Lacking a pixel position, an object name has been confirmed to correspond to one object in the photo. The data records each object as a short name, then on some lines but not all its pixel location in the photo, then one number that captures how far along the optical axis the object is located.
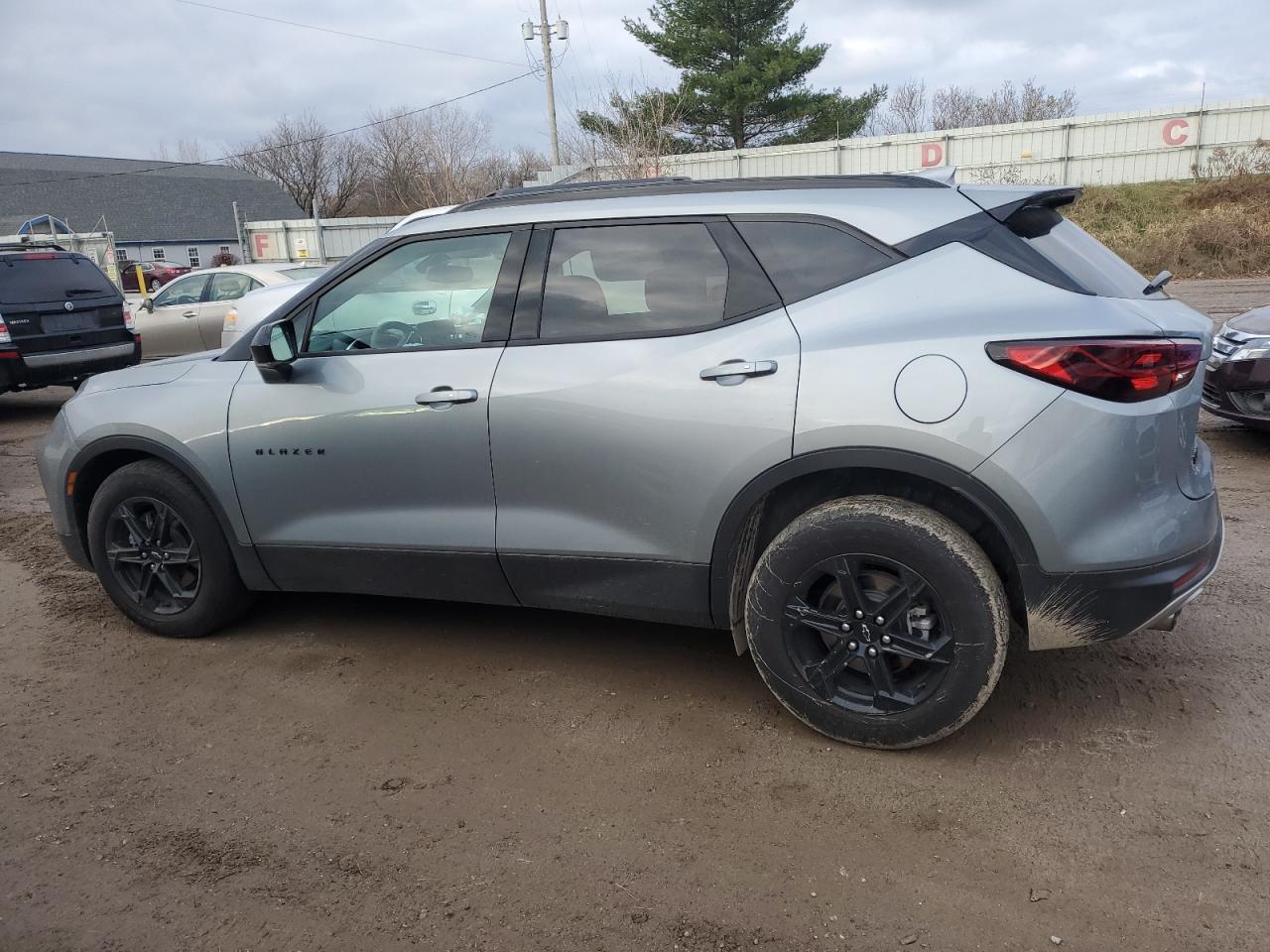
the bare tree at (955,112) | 49.47
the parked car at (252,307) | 11.05
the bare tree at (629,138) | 24.55
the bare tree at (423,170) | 38.12
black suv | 9.79
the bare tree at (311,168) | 68.25
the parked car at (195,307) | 13.16
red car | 39.97
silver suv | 2.79
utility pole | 29.48
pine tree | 34.84
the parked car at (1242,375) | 6.39
